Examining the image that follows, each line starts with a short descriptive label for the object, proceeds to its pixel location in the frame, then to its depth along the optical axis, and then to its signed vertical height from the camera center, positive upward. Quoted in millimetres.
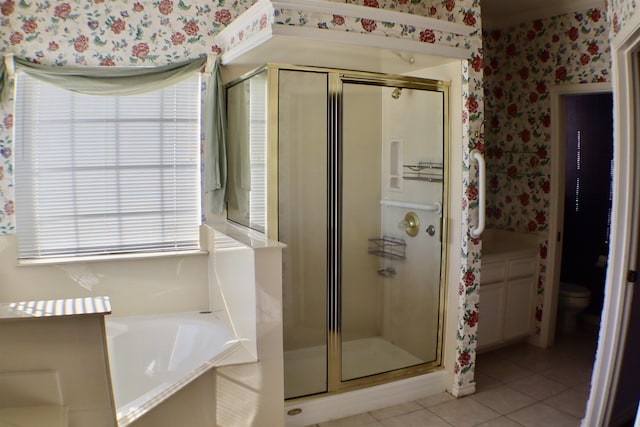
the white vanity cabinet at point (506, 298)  3695 -963
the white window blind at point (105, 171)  2891 +10
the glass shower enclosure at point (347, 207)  2762 -211
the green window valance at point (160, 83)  2781 +511
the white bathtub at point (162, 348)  2584 -955
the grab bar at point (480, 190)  2980 -116
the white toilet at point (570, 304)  4219 -1120
